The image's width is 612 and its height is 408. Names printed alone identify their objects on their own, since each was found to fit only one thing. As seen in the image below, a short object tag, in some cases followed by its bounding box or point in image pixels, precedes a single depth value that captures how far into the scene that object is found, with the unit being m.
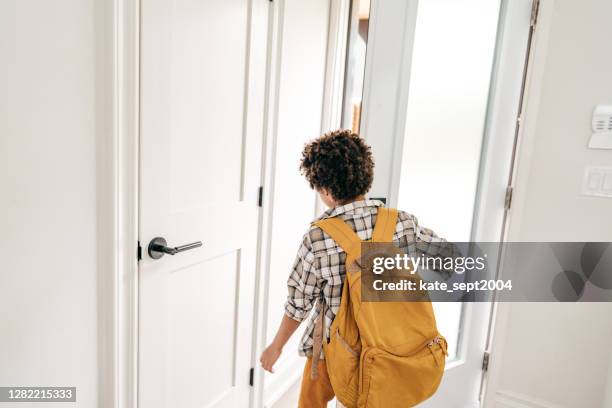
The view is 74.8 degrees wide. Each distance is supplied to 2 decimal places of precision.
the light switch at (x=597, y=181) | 1.63
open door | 1.19
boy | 1.04
